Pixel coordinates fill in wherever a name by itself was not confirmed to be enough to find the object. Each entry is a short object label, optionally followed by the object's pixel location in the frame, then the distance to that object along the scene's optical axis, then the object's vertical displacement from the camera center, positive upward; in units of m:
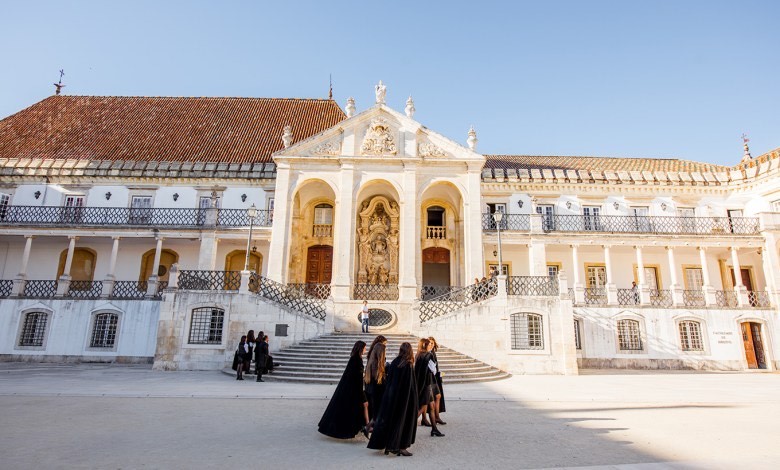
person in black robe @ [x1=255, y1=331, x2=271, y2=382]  12.26 -1.11
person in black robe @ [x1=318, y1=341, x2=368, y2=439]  5.76 -1.17
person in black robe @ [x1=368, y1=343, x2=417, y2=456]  5.27 -1.17
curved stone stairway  12.65 -1.32
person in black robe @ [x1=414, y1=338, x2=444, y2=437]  6.38 -0.90
